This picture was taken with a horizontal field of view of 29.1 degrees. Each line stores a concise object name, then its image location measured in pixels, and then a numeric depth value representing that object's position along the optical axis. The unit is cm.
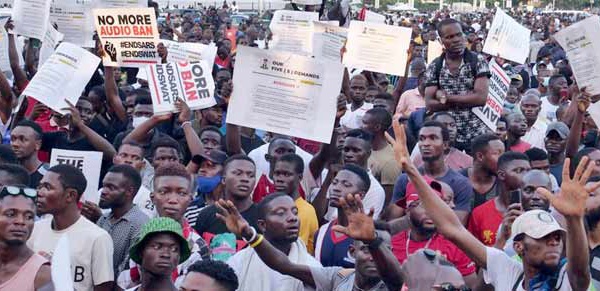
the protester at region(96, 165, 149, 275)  629
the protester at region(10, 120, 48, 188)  796
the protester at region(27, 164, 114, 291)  581
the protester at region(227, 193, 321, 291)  572
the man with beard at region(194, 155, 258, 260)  631
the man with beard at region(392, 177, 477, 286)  617
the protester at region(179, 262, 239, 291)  498
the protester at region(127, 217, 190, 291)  536
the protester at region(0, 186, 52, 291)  531
